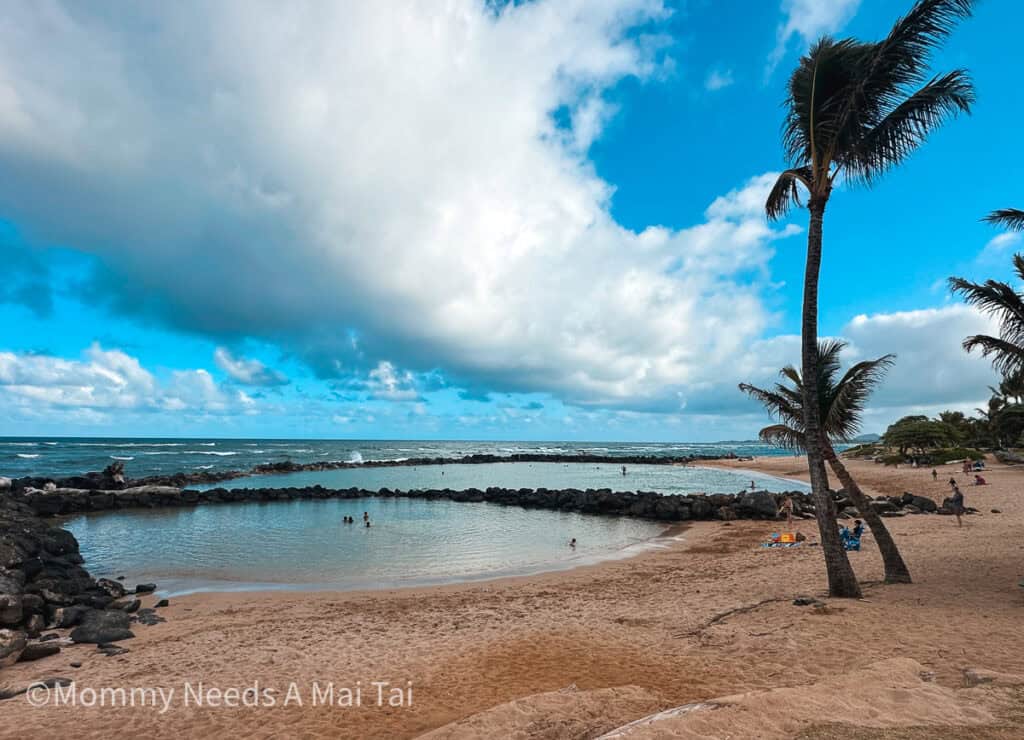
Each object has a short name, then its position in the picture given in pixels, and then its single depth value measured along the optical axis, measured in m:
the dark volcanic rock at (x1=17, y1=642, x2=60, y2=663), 8.63
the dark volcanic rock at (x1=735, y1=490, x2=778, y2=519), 24.30
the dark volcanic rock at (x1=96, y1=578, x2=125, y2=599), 12.77
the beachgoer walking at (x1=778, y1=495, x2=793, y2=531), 19.73
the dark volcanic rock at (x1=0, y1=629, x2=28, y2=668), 8.38
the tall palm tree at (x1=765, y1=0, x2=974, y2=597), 8.57
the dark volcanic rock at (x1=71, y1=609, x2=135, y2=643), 9.62
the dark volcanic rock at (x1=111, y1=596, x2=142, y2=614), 11.61
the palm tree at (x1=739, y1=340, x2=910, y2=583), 9.97
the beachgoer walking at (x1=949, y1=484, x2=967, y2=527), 17.18
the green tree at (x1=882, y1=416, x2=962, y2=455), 47.62
